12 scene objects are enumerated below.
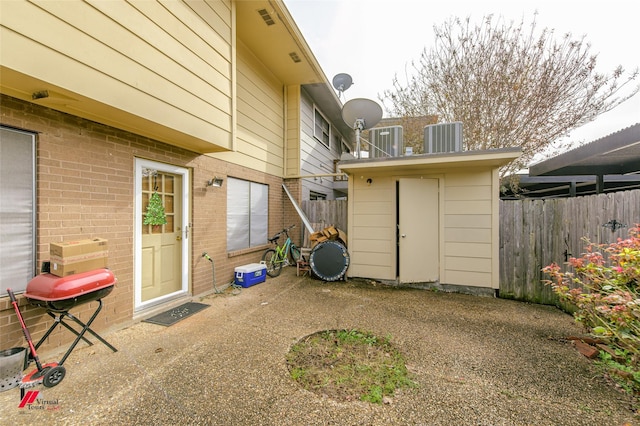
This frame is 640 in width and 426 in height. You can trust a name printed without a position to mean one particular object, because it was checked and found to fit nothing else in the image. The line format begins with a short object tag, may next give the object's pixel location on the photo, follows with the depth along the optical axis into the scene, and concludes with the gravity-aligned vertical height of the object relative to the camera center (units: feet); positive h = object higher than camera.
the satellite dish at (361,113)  19.21 +7.37
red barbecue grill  7.38 -2.53
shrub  7.11 -2.58
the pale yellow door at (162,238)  12.28 -1.32
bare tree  22.49 +11.53
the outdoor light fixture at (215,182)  16.08 +1.91
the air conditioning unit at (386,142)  19.39 +5.25
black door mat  11.89 -4.90
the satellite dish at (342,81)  28.96 +14.43
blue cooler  17.56 -4.23
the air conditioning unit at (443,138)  17.37 +4.94
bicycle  21.08 -3.61
